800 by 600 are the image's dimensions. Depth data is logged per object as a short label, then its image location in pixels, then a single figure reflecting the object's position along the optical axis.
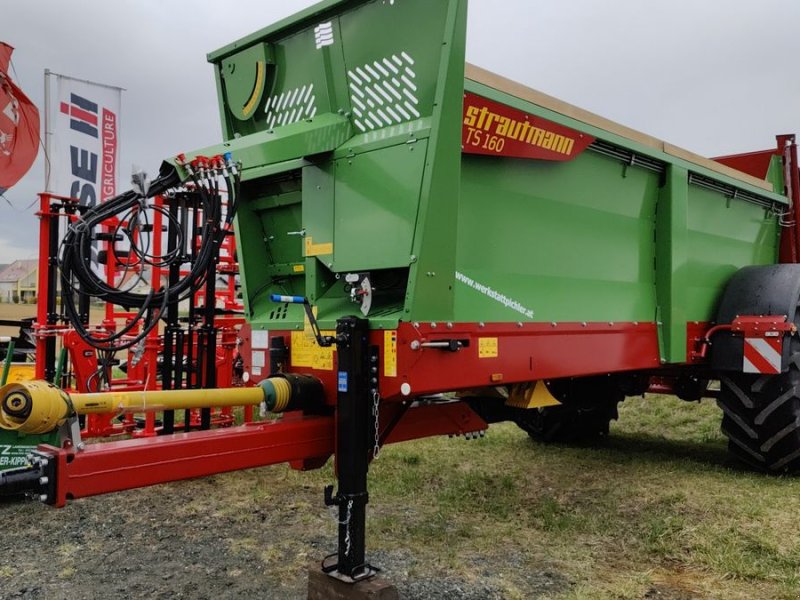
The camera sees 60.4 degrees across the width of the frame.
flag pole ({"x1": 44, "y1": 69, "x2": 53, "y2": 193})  7.28
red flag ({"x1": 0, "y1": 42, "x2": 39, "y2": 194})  6.43
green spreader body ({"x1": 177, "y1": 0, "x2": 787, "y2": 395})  2.89
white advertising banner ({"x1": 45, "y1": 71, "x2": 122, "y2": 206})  7.61
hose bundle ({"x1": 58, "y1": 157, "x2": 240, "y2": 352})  3.08
